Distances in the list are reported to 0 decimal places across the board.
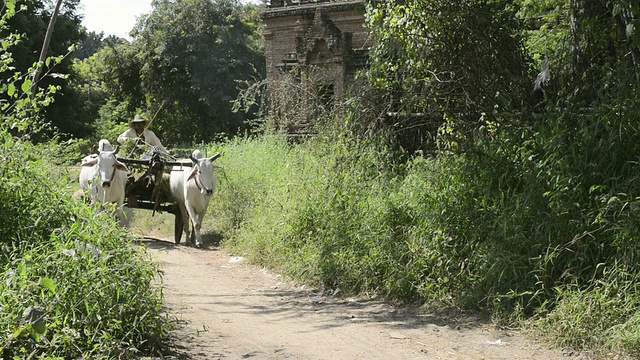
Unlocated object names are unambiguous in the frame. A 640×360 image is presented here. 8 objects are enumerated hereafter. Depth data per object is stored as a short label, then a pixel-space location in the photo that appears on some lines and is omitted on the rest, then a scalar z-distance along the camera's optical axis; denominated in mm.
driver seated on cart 14906
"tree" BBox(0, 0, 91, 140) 24422
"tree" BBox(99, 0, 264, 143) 35969
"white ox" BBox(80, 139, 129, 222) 12289
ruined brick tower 16156
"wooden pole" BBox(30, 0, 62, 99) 12678
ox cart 13984
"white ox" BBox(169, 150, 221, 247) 13664
